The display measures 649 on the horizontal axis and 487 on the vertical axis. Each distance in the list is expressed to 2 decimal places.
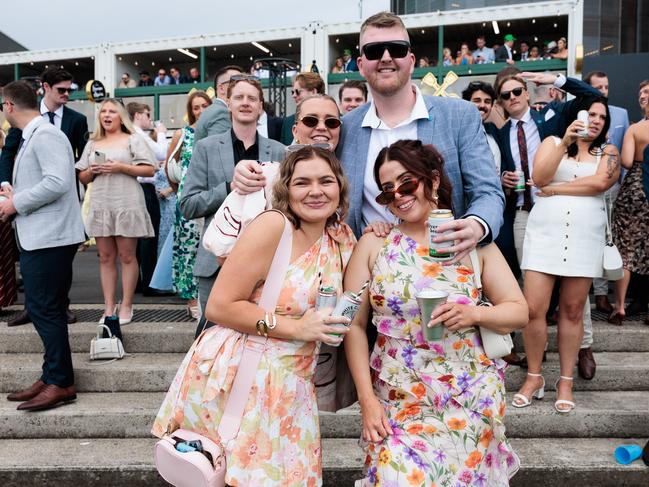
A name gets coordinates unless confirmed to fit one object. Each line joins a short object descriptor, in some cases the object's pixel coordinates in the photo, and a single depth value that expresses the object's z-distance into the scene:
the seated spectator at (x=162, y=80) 25.14
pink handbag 2.10
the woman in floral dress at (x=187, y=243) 5.46
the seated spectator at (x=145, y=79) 25.58
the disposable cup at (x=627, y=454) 3.53
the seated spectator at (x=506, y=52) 20.98
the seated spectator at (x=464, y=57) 21.50
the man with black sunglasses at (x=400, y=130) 2.50
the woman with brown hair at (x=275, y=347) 2.16
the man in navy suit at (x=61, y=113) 5.46
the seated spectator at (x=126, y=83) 25.25
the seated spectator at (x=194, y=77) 25.46
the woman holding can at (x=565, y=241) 4.00
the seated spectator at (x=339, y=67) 22.02
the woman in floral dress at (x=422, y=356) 2.19
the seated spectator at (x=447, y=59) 22.20
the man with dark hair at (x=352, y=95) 4.77
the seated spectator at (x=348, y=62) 21.47
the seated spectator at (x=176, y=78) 25.09
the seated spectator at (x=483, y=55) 21.41
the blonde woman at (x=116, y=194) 4.98
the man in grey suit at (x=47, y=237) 3.96
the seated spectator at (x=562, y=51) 20.38
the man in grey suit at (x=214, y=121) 4.21
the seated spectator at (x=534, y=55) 20.95
